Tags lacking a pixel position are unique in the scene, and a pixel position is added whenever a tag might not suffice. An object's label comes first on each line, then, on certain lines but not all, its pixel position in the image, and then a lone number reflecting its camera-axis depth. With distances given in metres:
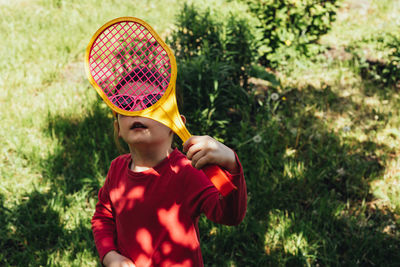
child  1.52
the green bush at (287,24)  4.80
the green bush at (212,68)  3.45
